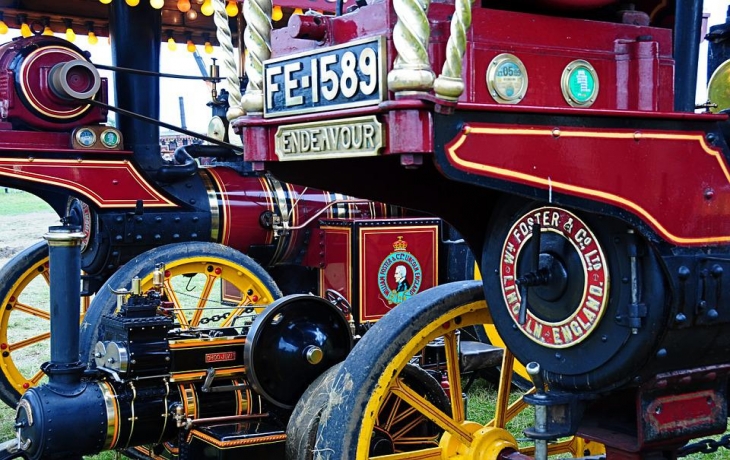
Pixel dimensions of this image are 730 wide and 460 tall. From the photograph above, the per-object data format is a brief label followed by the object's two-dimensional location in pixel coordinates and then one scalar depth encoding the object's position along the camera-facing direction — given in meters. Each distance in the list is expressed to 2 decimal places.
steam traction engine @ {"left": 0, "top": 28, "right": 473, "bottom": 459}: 3.03
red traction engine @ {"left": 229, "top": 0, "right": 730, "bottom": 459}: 1.86
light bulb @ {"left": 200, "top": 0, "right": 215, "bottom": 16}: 5.02
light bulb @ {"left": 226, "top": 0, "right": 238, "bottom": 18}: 4.99
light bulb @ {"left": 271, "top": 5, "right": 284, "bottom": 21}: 5.13
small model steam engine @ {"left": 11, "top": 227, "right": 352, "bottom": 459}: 2.98
